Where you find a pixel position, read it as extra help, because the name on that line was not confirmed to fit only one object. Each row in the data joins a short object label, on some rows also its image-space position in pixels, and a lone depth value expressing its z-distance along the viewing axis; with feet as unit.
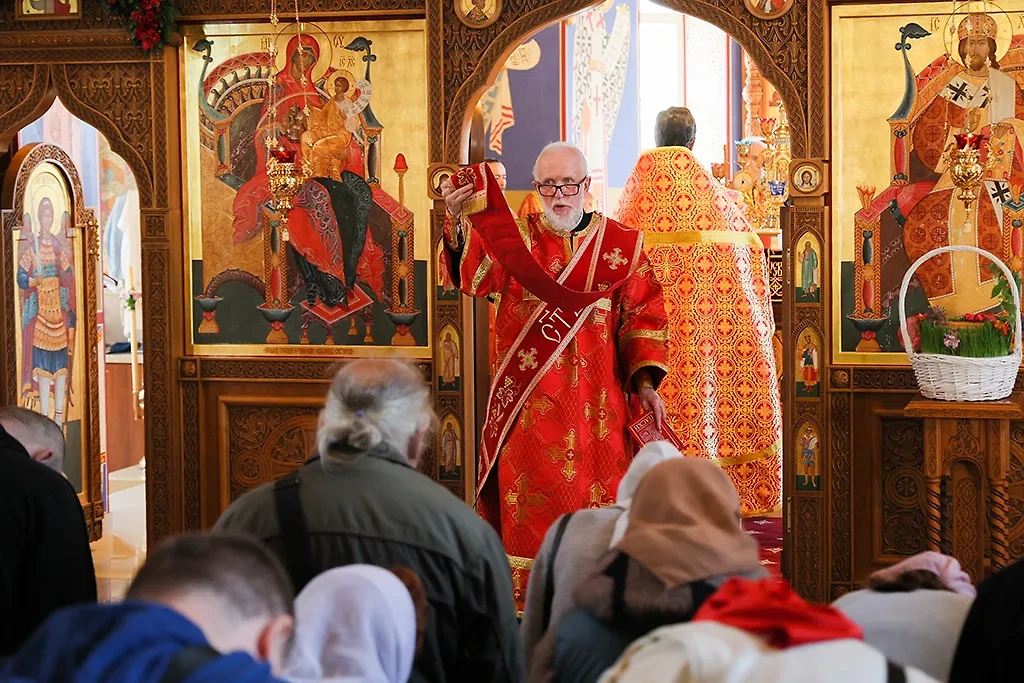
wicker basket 16.39
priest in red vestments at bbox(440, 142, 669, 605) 15.87
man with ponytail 8.32
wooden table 16.37
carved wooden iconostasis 18.25
